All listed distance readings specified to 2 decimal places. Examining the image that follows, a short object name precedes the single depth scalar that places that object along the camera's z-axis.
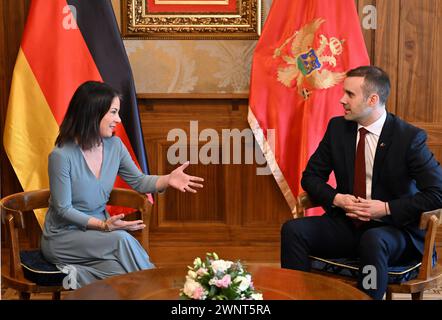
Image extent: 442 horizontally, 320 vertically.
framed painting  3.92
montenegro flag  3.67
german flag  3.60
